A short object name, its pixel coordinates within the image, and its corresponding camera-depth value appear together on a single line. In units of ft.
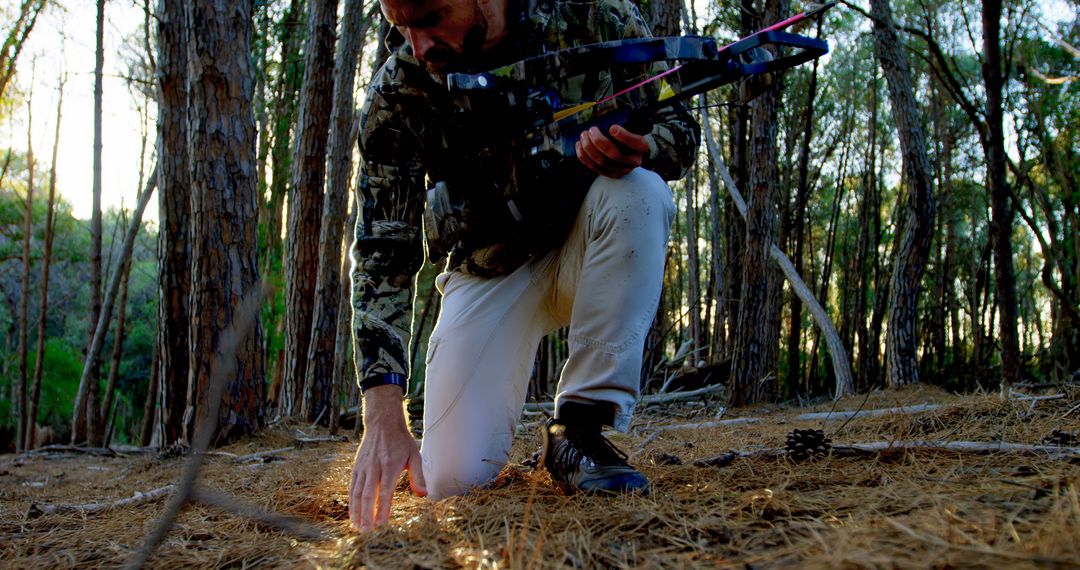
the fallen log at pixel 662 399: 14.60
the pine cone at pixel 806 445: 5.98
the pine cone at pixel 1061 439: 5.41
